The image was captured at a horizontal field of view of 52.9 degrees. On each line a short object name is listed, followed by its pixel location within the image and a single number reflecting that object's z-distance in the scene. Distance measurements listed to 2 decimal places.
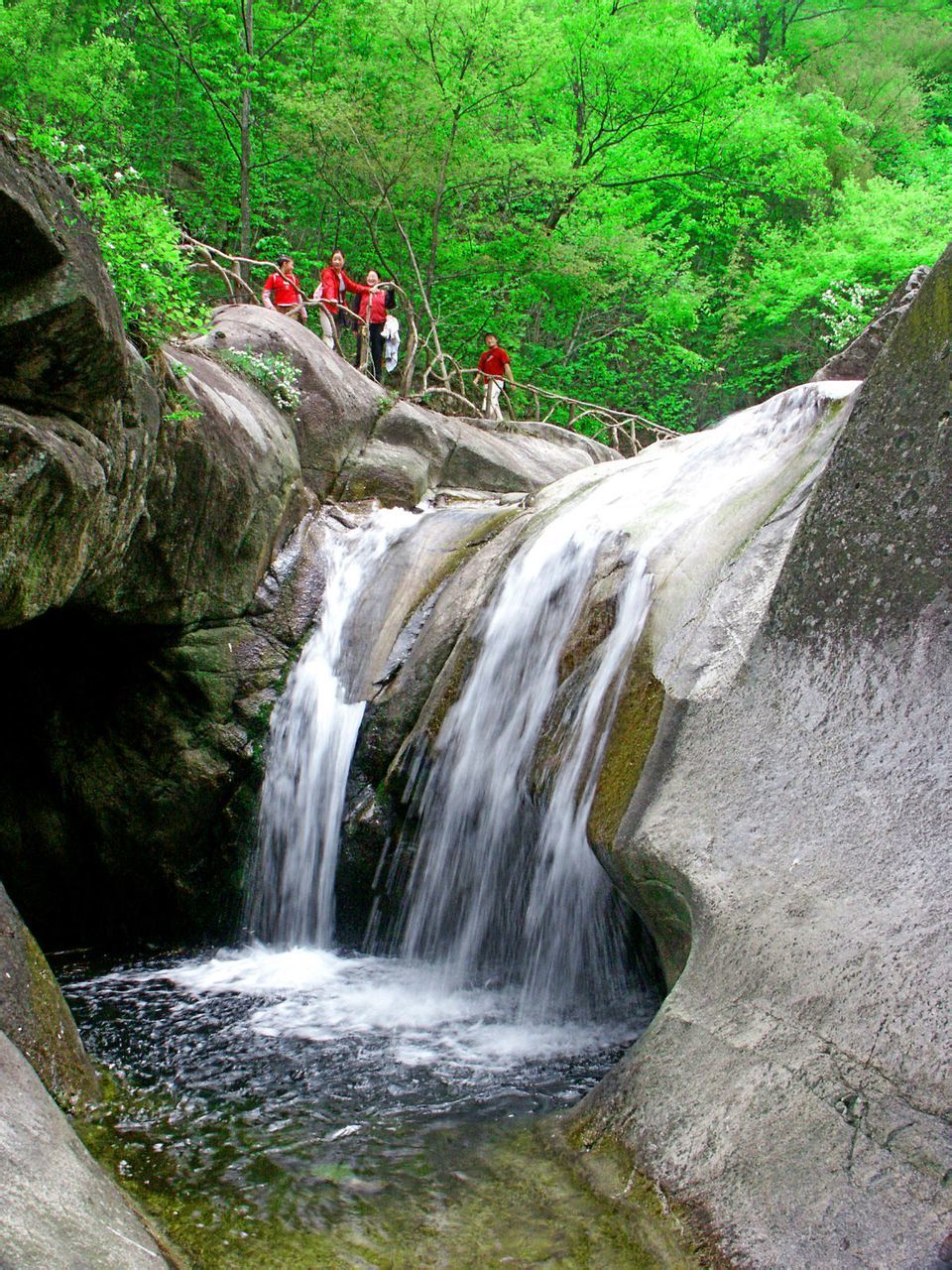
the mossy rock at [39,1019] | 3.94
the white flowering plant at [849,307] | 20.20
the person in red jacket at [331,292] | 14.10
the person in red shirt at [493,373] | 15.80
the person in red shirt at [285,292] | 13.50
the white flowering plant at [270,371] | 9.62
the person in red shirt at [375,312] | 14.60
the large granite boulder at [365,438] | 10.76
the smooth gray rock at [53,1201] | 2.30
